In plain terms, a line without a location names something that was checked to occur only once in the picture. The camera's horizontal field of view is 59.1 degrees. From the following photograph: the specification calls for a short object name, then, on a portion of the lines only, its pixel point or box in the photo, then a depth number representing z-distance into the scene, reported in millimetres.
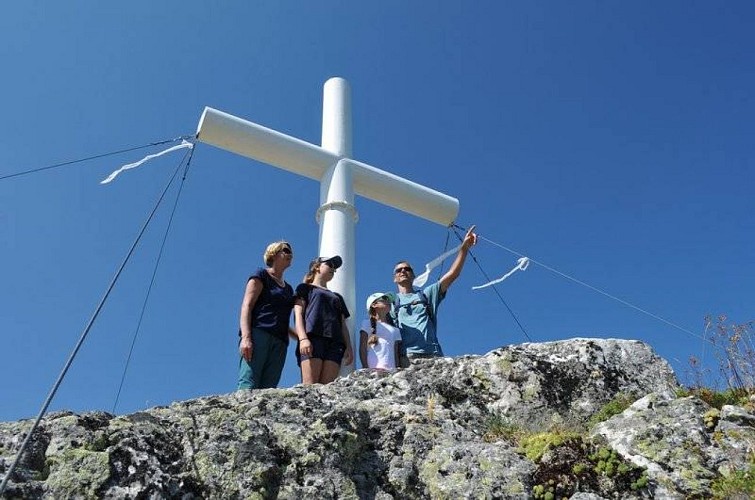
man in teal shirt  6969
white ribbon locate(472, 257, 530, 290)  9383
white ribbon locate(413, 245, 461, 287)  8875
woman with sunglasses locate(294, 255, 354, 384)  6035
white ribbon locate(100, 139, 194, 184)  8211
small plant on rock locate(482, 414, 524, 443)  4184
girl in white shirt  6617
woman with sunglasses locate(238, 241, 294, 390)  5863
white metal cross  8141
